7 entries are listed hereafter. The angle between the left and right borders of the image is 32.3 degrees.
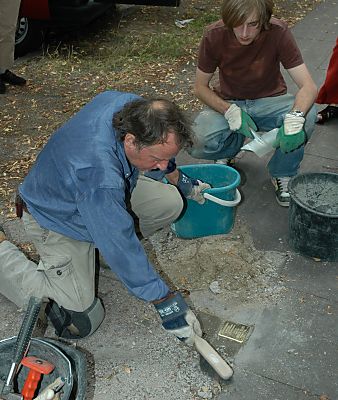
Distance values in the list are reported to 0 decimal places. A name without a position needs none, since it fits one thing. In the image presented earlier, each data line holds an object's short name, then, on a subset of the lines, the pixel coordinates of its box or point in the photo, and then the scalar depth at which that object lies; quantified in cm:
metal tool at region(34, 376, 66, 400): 220
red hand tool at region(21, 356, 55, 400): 225
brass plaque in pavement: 307
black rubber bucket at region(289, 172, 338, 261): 336
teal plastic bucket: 358
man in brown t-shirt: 365
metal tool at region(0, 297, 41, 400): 225
